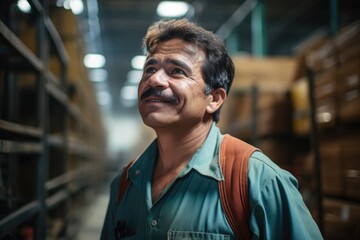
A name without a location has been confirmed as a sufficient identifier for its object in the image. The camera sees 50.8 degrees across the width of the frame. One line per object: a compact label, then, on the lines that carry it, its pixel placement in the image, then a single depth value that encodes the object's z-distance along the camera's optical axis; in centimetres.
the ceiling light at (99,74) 1944
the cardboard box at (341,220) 341
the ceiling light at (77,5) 822
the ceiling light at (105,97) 2714
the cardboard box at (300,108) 515
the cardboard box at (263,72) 627
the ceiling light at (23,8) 424
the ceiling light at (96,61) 1589
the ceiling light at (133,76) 2020
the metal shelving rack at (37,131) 263
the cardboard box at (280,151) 583
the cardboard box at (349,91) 358
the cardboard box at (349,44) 372
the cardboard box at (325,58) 417
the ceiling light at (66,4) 547
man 170
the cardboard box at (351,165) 350
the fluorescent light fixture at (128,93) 2503
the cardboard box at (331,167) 380
